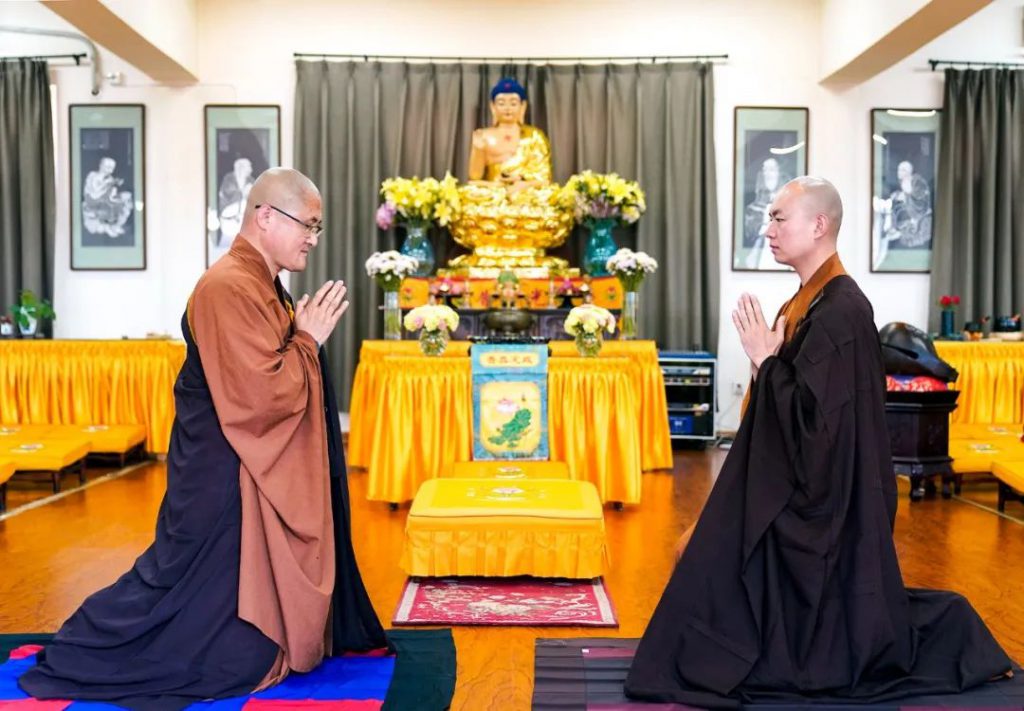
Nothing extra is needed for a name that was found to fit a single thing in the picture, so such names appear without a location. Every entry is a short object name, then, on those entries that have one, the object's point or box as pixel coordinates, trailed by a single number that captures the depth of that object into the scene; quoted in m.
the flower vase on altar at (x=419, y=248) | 6.68
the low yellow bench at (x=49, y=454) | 5.20
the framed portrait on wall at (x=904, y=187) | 7.47
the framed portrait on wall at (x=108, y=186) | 7.44
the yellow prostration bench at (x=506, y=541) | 3.62
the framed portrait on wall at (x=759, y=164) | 7.45
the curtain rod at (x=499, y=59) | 7.38
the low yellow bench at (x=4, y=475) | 4.71
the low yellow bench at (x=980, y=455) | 5.26
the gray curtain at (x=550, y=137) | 7.34
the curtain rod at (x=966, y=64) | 7.38
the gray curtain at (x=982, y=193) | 7.29
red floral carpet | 3.24
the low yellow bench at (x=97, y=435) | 5.80
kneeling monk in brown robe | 2.42
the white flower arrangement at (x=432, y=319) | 5.09
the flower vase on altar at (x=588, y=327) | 5.14
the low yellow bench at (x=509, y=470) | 4.45
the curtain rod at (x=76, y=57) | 7.35
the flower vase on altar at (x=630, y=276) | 6.14
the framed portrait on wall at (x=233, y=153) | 7.43
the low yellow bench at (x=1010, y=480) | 4.69
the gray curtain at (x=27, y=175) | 7.28
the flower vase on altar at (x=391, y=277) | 5.88
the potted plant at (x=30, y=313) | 6.73
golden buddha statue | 6.79
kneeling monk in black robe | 2.38
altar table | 4.94
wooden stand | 5.16
